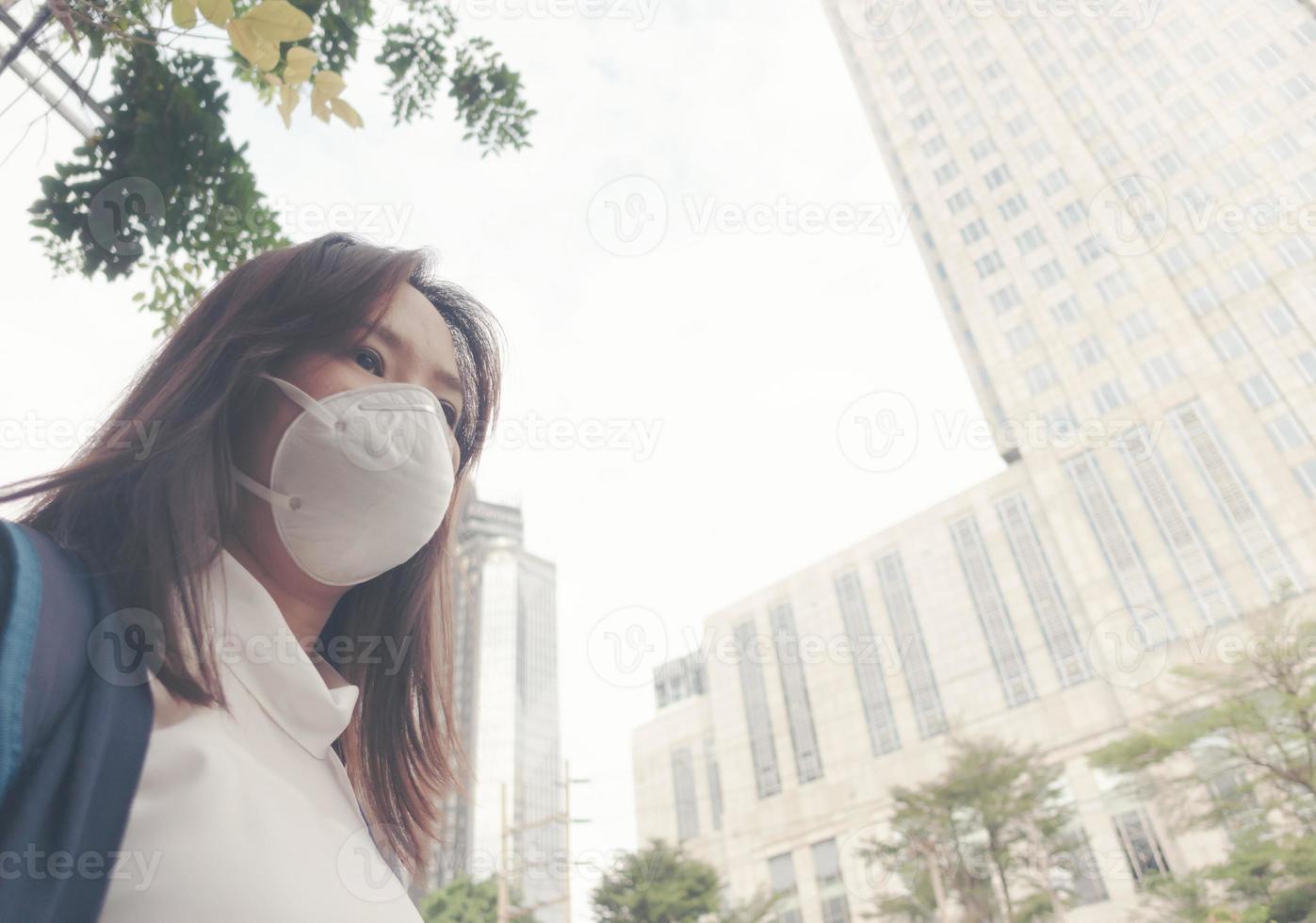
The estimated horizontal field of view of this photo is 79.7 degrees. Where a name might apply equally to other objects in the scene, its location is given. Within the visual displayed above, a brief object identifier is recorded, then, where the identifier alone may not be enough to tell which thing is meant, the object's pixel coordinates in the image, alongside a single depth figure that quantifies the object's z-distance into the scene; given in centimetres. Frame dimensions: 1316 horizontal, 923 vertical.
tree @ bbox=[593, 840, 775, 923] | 1673
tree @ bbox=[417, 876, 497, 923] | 1802
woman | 48
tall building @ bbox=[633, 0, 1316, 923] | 2403
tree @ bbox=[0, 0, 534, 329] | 180
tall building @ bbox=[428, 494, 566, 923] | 5219
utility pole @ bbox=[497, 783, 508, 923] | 1409
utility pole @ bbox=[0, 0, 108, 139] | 147
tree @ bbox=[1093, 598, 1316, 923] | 1086
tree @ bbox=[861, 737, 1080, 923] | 1659
